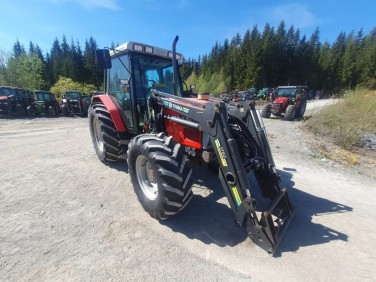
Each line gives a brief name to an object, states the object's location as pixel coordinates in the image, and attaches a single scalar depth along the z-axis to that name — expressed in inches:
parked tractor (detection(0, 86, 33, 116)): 574.6
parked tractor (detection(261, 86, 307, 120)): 543.2
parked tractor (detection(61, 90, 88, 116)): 700.0
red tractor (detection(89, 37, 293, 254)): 110.2
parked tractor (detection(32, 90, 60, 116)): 684.1
